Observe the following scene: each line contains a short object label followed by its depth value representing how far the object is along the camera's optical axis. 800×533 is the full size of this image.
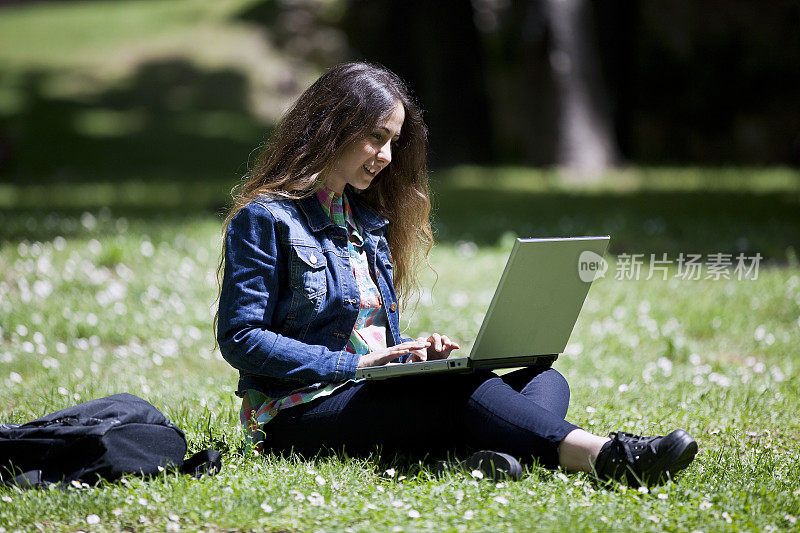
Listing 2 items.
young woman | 7.12
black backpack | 6.94
